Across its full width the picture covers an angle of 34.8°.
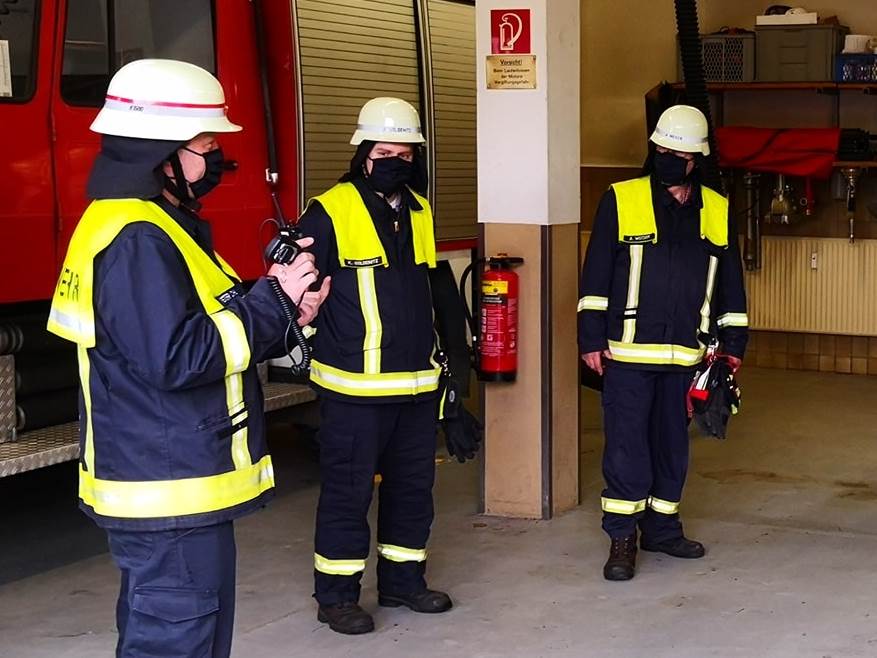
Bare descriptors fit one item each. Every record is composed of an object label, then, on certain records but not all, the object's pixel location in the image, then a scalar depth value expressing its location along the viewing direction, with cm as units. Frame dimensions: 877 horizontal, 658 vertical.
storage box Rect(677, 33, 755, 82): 1062
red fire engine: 555
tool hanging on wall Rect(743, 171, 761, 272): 1067
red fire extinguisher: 626
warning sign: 628
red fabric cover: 1020
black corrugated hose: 734
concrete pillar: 630
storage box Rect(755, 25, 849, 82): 1034
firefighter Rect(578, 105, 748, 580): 558
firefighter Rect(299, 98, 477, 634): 492
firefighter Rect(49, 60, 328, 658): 318
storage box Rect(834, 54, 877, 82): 1016
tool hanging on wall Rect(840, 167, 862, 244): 1030
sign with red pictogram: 627
